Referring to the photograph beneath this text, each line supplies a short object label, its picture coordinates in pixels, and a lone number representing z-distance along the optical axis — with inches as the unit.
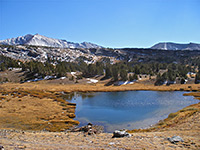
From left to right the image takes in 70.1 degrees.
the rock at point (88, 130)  1049.3
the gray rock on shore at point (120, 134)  943.0
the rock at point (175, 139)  775.0
